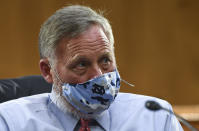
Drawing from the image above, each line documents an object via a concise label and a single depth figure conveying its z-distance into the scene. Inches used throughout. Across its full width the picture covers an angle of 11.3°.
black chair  194.3
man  170.9
